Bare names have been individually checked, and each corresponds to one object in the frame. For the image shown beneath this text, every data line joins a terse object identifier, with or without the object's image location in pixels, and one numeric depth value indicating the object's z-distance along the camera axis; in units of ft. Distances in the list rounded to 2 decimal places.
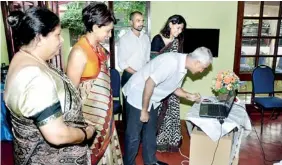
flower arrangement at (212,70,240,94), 8.49
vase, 8.92
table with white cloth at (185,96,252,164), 7.50
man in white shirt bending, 6.60
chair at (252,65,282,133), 11.93
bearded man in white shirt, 10.18
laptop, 7.73
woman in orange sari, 5.21
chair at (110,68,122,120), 11.39
